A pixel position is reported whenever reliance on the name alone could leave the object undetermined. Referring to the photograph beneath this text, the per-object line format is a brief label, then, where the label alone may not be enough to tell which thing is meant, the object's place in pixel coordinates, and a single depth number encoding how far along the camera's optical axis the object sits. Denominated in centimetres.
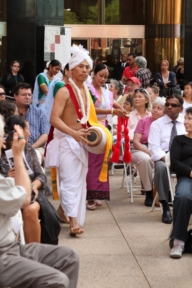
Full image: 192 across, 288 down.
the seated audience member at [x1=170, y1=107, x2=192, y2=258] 737
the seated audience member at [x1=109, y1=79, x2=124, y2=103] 1424
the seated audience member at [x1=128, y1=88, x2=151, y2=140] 1082
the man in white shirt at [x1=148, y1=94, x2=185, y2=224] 898
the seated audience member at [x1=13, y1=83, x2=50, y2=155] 920
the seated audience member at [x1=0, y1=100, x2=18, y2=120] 779
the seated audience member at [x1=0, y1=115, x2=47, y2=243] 626
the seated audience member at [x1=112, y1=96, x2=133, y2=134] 1222
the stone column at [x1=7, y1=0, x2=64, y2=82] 1788
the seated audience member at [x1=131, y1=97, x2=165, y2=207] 994
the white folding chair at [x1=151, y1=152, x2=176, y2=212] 866
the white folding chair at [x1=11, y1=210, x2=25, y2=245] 536
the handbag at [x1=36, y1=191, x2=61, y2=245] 649
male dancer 816
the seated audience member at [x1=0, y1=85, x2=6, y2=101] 927
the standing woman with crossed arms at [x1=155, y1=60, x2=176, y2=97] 1780
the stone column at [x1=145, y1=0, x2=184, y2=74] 2634
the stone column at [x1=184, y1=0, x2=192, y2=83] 1947
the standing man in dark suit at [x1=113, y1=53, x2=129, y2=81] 2125
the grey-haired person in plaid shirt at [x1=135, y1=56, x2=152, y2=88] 1466
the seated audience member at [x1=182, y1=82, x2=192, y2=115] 1213
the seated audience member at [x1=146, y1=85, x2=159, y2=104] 1236
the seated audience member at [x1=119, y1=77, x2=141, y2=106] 1363
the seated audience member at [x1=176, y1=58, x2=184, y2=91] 1975
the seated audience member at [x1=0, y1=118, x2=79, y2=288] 465
